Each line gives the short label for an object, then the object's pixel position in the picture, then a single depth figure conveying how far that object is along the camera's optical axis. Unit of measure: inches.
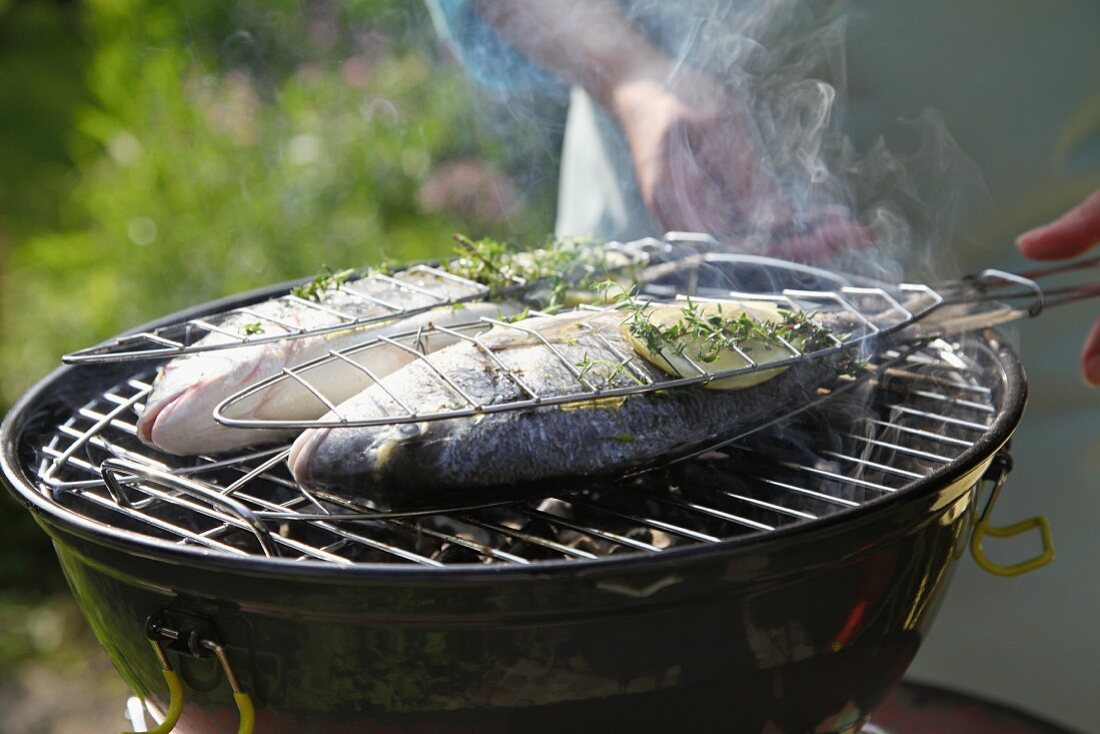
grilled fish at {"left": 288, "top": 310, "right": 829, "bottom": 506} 29.9
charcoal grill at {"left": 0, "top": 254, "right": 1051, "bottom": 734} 27.7
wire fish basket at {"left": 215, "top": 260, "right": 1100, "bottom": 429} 30.3
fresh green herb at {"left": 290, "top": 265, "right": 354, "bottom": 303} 34.4
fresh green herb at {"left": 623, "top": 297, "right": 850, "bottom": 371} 31.7
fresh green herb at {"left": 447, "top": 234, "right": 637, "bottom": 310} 35.5
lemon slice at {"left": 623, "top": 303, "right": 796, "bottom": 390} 31.5
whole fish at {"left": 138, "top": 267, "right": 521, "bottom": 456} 31.6
